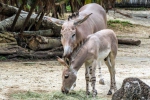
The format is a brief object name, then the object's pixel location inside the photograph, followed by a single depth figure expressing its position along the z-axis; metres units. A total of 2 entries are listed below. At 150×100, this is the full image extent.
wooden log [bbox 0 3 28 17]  14.48
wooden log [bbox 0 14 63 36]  13.84
